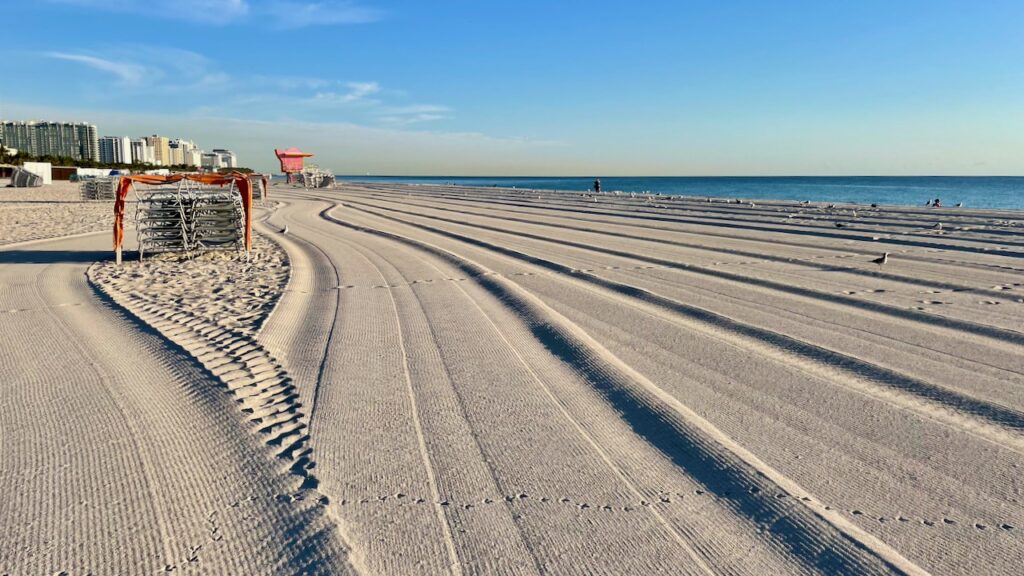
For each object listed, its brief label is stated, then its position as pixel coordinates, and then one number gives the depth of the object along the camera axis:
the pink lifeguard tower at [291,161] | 56.34
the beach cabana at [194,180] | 10.89
